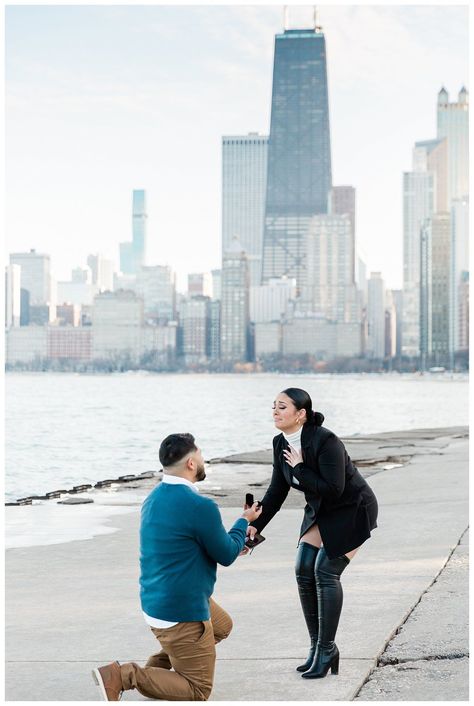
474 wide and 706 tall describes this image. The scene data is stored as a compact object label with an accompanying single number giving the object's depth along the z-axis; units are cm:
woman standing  566
